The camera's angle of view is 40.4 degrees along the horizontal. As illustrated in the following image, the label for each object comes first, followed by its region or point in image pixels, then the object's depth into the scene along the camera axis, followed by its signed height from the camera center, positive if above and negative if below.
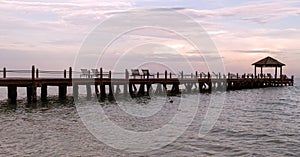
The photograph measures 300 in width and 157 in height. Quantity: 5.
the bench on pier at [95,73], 35.52 +0.35
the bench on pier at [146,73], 41.19 +0.40
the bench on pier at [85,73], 36.38 +0.36
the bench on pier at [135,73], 41.06 +0.40
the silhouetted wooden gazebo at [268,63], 64.44 +2.15
